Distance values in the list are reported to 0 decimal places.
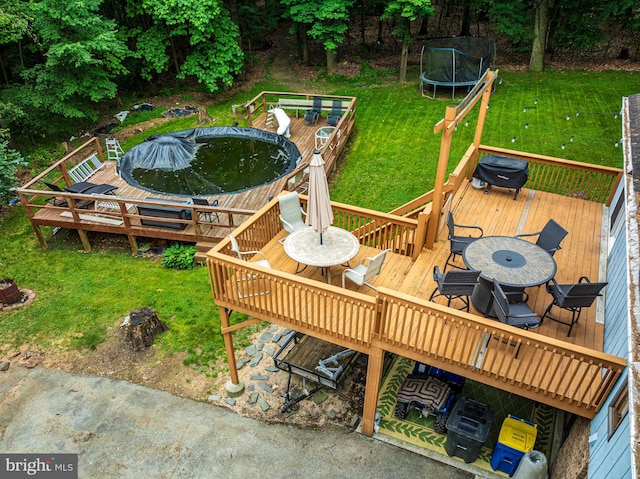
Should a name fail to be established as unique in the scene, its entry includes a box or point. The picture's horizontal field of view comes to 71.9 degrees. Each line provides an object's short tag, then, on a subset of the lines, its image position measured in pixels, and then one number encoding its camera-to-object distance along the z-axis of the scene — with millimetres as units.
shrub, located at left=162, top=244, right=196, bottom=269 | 11055
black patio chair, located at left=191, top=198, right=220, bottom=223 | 11156
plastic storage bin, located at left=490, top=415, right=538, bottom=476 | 6098
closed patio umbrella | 6840
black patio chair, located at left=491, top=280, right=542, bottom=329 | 5622
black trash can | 6262
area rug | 6738
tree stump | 8672
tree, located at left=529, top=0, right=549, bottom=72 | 18900
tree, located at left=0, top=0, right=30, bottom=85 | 13121
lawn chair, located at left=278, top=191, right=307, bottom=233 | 8078
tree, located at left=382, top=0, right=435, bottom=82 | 17578
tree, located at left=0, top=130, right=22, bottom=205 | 12453
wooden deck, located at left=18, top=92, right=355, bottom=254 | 10969
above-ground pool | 13484
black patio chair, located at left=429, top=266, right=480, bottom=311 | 6078
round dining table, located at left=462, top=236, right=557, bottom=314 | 6176
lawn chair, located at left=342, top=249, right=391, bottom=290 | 6668
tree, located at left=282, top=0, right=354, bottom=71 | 19078
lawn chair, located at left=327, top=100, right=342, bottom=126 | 16391
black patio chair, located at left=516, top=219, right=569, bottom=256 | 7090
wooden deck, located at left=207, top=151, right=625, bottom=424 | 5316
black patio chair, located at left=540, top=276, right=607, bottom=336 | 5680
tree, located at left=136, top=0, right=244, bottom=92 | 18203
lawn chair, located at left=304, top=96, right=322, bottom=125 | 16938
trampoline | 17969
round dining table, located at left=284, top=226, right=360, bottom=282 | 7047
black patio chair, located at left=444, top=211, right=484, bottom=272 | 7242
